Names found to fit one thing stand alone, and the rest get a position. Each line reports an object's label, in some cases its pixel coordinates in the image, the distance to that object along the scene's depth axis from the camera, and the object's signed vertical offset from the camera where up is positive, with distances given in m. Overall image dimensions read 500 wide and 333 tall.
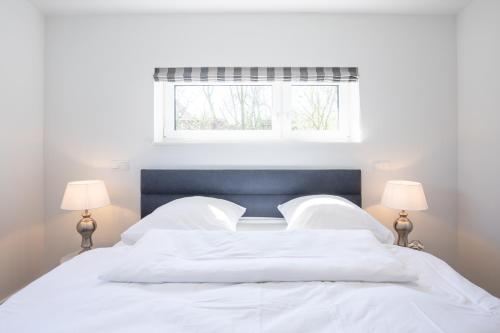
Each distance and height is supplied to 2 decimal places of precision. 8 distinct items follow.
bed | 0.78 -0.47
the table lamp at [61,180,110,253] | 1.90 -0.24
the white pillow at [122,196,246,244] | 1.68 -0.34
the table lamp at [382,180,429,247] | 1.89 -0.25
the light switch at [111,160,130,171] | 2.21 +0.02
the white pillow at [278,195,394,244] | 1.68 -0.33
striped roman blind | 2.16 +0.77
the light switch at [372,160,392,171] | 2.19 +0.01
